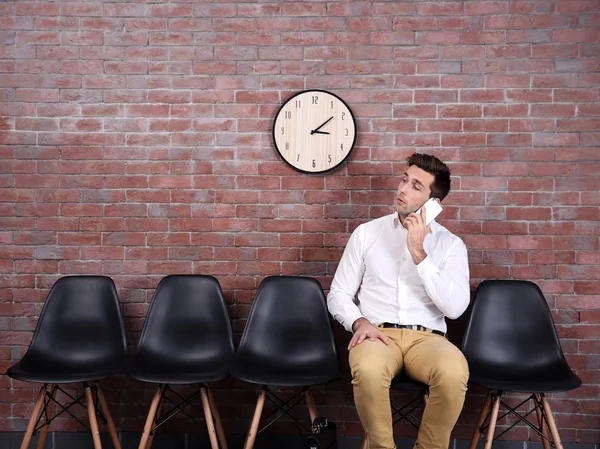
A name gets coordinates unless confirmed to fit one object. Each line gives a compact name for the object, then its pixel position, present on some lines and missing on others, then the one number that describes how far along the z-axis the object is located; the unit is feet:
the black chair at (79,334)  8.80
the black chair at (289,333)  8.57
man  7.37
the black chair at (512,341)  8.29
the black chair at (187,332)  8.84
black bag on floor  6.66
